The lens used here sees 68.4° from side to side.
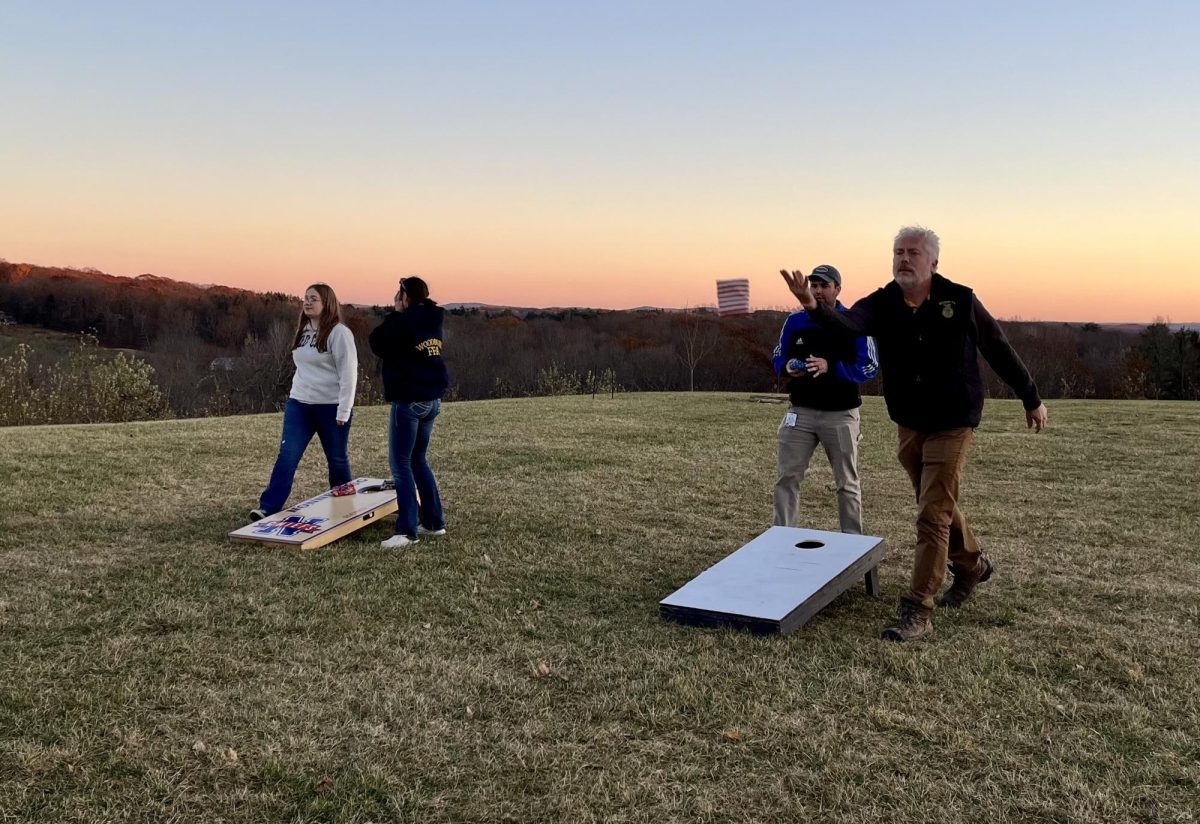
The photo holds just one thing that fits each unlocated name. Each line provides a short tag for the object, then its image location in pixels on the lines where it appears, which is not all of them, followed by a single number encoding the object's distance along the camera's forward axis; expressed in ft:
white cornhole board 14.96
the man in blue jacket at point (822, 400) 18.45
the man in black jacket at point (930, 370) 14.71
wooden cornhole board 20.75
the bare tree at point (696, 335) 186.39
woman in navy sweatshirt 20.24
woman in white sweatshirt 22.36
